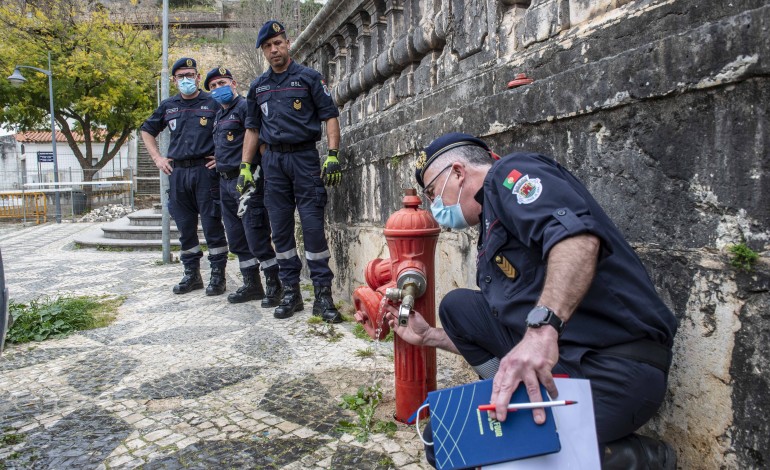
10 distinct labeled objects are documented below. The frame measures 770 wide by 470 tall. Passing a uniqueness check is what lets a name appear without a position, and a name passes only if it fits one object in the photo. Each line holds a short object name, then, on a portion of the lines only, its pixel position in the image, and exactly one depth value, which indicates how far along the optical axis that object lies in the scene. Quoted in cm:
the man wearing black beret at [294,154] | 455
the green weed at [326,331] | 409
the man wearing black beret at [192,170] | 593
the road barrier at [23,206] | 1730
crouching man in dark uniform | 147
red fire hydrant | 259
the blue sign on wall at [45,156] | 2621
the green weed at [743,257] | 162
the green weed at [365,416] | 259
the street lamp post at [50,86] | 1731
